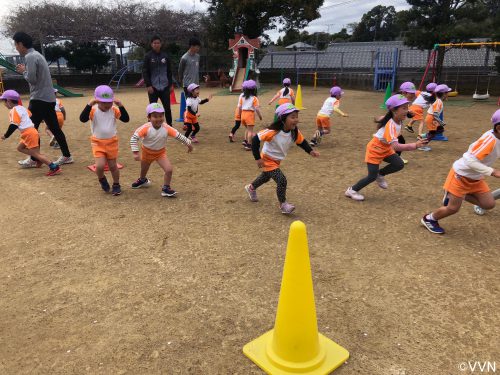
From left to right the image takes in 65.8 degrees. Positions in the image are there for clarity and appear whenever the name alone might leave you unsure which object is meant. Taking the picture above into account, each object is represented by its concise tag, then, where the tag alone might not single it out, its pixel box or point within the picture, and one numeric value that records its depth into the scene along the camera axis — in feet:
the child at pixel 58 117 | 25.35
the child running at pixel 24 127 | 20.52
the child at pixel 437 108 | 26.48
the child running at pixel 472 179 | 12.26
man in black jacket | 25.95
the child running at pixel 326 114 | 27.07
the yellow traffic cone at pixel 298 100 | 45.65
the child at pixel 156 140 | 16.87
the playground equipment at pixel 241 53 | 79.36
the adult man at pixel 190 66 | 28.66
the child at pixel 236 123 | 28.27
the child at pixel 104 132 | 17.31
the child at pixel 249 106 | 25.96
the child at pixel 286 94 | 32.30
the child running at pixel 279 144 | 15.10
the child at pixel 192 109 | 27.96
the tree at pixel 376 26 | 198.29
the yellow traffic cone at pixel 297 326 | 7.67
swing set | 48.21
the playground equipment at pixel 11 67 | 64.95
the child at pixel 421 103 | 28.51
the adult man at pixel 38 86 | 19.82
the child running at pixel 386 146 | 16.20
